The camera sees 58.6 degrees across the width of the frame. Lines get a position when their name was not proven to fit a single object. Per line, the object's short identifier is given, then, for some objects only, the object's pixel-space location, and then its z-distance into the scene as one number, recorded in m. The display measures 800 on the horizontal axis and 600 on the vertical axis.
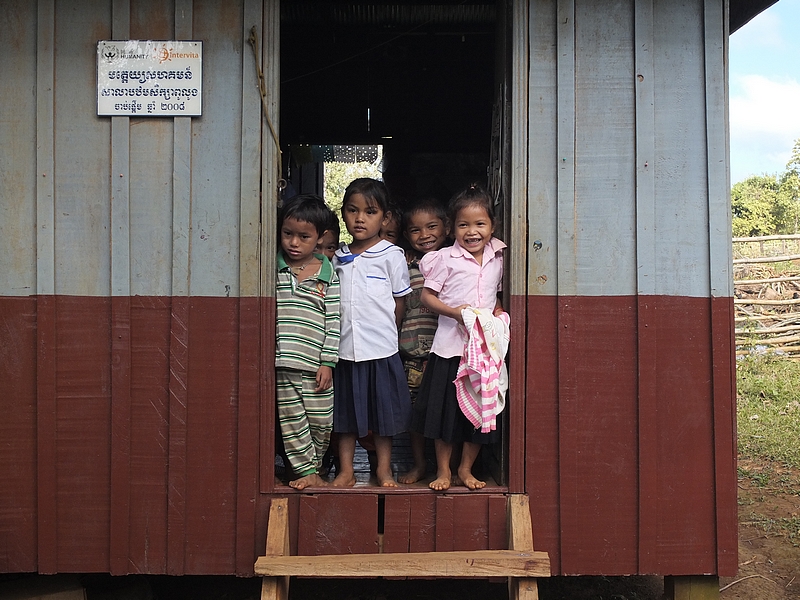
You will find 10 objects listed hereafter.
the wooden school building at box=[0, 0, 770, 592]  3.29
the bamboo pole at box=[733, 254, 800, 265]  11.50
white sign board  3.28
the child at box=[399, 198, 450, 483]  3.80
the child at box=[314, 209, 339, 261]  3.78
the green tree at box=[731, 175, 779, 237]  20.34
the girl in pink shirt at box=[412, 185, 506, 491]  3.42
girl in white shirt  3.50
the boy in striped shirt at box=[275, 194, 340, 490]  3.38
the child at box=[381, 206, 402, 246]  3.92
